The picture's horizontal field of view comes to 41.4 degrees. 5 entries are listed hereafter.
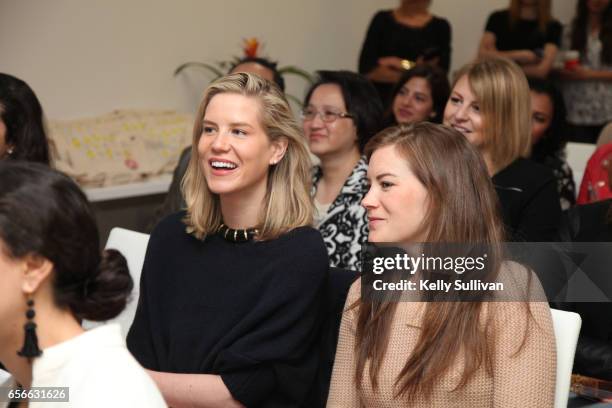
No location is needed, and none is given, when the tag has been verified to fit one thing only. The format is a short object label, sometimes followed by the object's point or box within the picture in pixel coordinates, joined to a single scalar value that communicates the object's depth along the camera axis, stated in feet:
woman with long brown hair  5.48
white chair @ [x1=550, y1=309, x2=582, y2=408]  5.72
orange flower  16.74
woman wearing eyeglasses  9.78
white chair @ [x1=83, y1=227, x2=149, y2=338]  8.13
